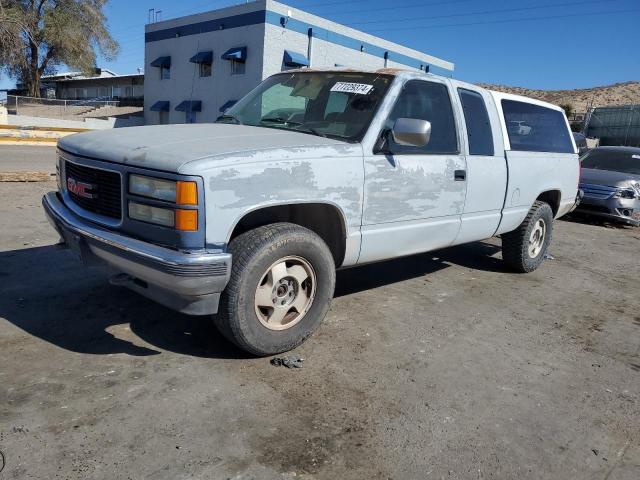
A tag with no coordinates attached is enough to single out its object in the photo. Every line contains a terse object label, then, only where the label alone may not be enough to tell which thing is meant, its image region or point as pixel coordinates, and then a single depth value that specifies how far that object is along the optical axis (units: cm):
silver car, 1014
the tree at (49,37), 3406
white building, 2605
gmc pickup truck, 295
